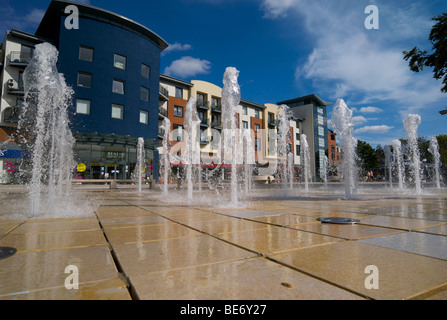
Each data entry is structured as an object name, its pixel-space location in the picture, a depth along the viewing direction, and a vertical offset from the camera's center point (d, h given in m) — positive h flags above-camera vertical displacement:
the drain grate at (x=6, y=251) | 2.22 -0.67
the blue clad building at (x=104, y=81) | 23.86 +9.76
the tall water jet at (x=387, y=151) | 29.96 +3.11
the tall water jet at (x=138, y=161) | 26.99 +1.75
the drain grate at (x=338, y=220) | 3.75 -0.67
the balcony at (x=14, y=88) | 22.33 +7.97
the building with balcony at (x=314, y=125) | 54.95 +11.33
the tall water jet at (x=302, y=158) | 52.85 +3.95
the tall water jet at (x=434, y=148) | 20.64 +2.39
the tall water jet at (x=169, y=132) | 31.33 +5.41
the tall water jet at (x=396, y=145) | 23.15 +2.89
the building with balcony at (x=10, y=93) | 22.16 +7.47
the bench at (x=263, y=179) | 29.12 -0.25
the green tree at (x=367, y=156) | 61.31 +4.91
